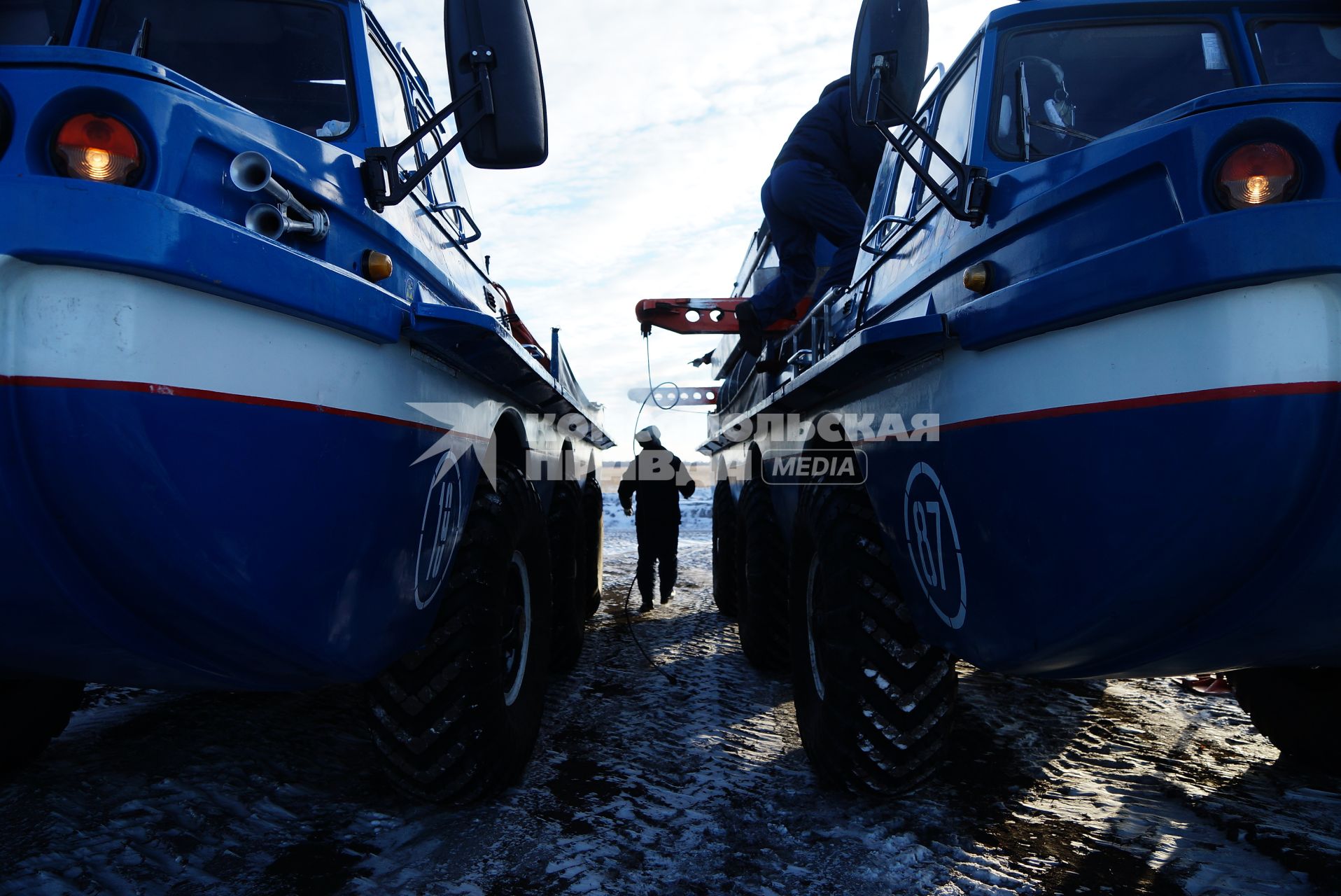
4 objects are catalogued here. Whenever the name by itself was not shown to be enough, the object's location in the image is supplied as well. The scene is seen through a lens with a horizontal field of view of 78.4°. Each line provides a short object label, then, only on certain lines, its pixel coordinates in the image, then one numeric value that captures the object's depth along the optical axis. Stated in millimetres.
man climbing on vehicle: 4629
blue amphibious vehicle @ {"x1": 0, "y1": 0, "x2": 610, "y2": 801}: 1453
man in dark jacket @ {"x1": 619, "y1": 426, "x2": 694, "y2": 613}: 7875
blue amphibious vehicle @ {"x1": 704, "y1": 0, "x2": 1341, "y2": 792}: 1513
